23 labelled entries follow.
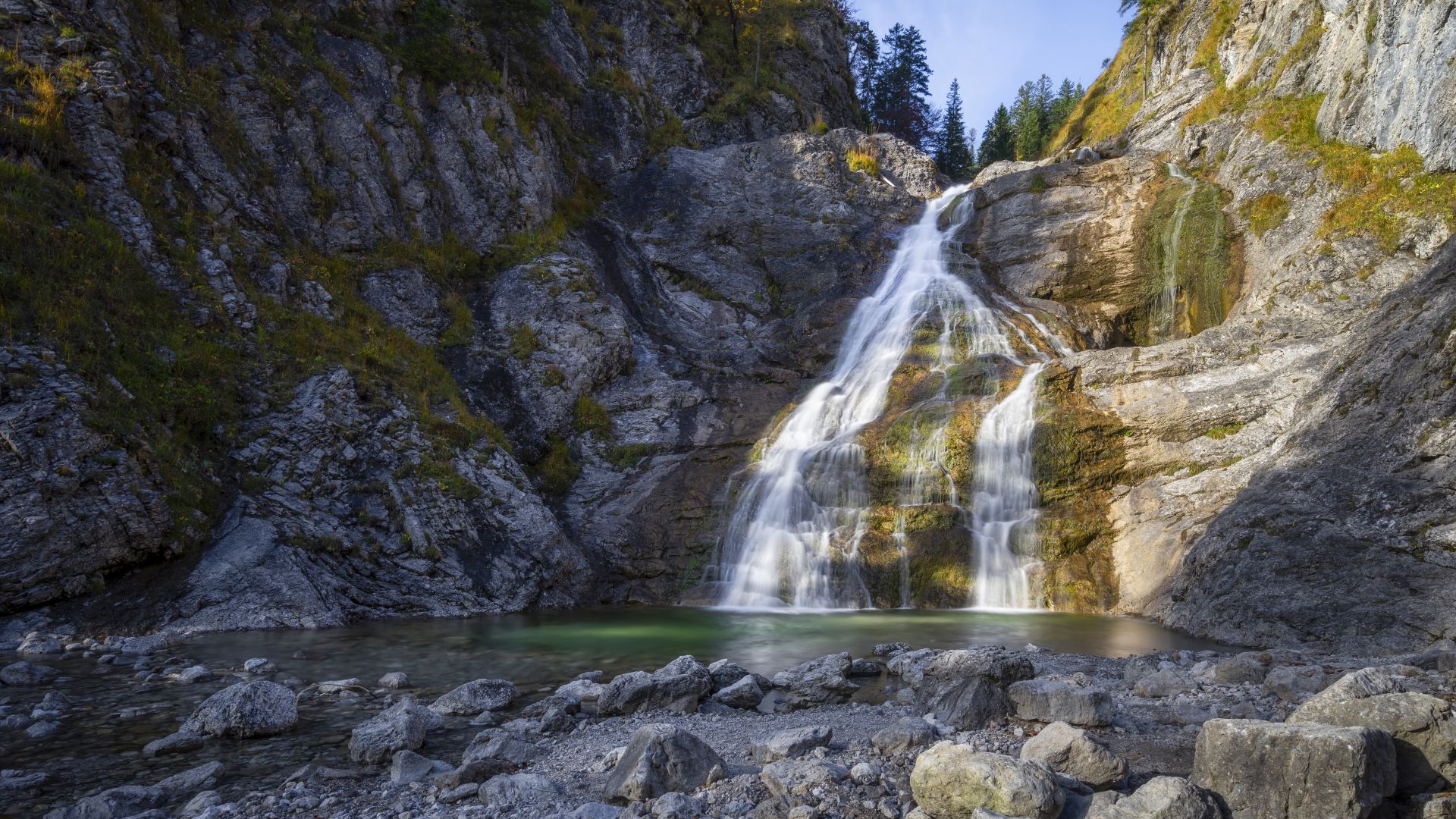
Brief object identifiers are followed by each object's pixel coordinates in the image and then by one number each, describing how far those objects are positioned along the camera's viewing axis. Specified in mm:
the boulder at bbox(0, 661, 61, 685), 8234
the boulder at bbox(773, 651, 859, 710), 7922
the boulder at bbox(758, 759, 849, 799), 4961
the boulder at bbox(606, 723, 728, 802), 4996
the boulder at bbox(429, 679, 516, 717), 7652
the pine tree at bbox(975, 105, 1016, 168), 59750
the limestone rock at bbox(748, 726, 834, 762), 5793
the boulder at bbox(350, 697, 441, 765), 6047
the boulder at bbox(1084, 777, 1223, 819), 4023
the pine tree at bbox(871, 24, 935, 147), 56594
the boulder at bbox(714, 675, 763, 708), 7800
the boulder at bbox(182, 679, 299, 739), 6531
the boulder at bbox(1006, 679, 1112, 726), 6398
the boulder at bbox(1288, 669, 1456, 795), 4438
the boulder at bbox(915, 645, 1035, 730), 6547
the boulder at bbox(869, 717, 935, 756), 5785
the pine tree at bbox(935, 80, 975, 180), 61281
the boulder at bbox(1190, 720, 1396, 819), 4062
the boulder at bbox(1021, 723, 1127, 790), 4836
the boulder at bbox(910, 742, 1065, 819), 4234
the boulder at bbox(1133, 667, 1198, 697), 7434
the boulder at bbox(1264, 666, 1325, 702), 6863
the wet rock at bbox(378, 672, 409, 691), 8680
